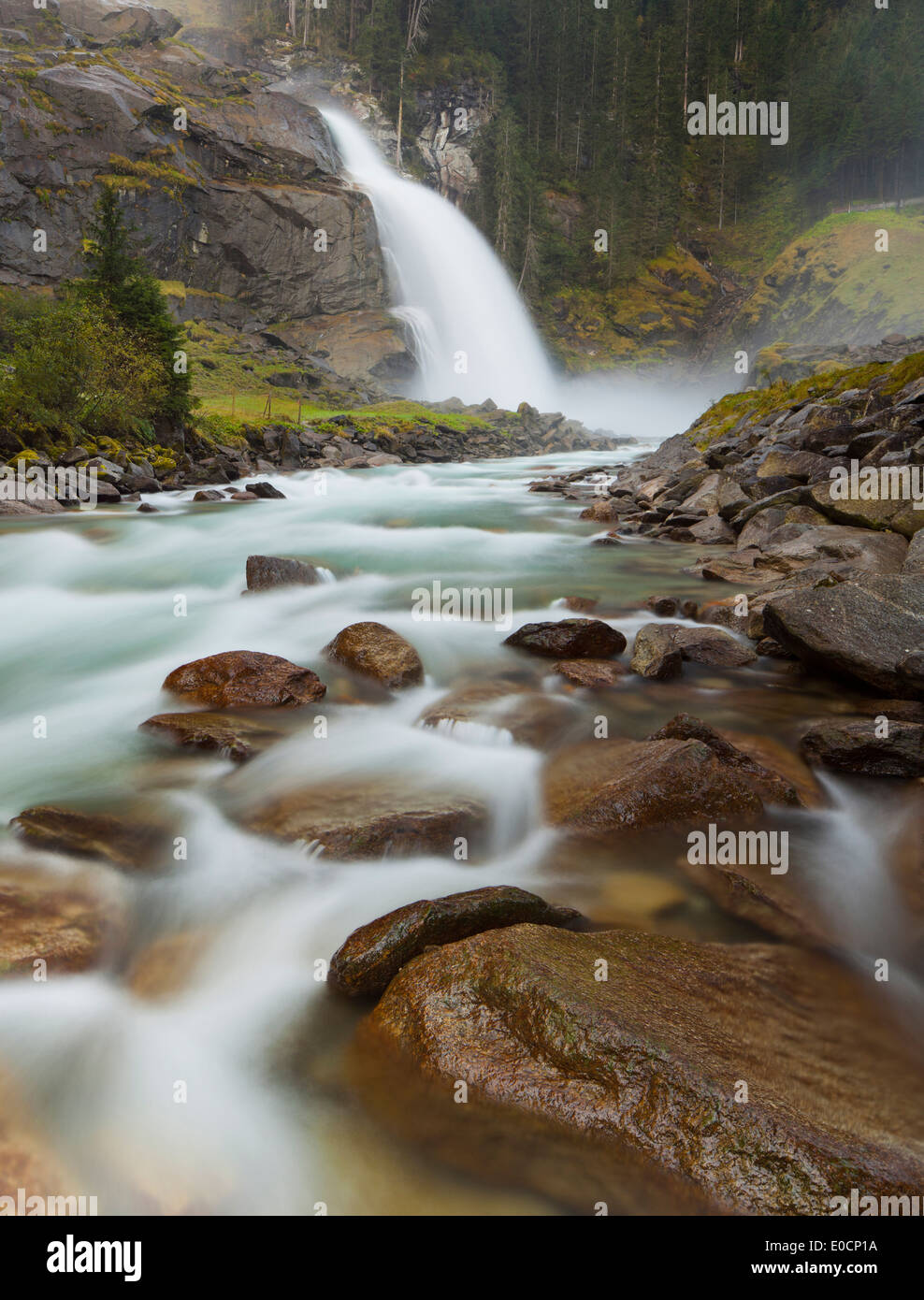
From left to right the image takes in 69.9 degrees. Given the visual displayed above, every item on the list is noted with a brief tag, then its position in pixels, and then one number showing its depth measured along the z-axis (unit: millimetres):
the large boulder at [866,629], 4852
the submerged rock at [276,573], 8945
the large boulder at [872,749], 4160
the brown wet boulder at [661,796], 3838
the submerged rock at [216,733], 4652
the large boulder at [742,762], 4094
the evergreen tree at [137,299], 20297
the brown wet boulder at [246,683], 5484
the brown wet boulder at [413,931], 2750
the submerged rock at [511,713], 5156
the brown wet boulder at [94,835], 3543
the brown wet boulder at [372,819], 3705
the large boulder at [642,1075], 1908
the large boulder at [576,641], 6480
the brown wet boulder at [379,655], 5984
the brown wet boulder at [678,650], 5980
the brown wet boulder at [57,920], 2775
